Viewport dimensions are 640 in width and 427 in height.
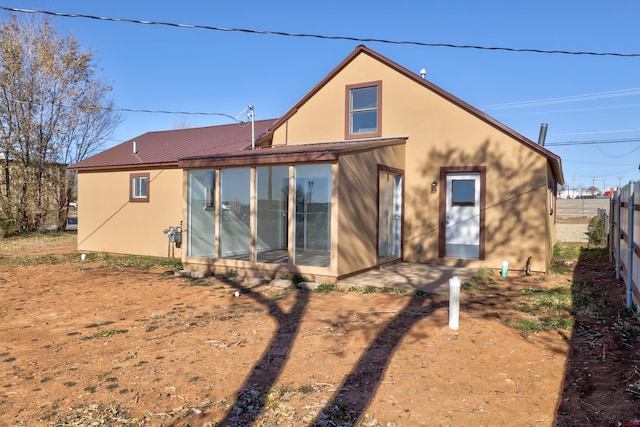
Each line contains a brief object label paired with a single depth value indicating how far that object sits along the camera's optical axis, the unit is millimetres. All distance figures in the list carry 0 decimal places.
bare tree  19781
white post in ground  5574
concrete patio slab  8281
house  8938
